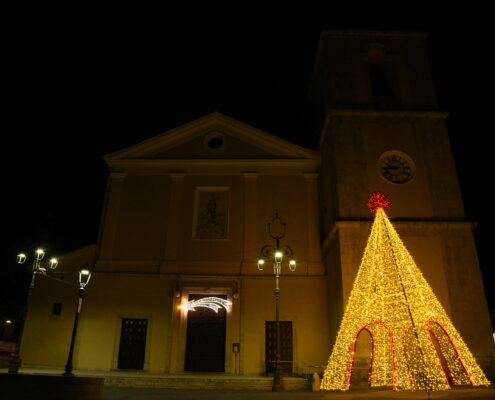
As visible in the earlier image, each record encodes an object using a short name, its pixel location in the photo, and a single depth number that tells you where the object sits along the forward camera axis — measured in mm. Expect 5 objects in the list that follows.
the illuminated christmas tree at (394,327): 9602
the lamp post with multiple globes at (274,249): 16000
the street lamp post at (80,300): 11328
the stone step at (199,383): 12891
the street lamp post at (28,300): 12275
